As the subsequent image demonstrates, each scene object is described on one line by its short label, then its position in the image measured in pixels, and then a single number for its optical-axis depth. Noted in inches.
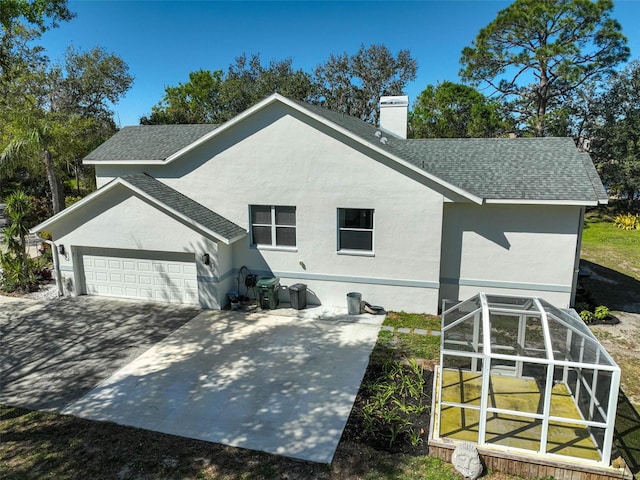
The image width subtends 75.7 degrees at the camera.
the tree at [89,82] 1434.5
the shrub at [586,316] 507.0
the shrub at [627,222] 1200.8
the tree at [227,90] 1839.3
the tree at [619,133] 1331.2
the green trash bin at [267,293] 549.6
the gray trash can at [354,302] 533.6
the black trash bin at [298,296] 551.2
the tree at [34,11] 467.8
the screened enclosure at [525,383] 256.5
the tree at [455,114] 1481.3
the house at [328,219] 511.2
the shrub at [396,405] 298.3
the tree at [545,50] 1268.7
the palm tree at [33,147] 841.5
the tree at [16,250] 604.7
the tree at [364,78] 1814.7
